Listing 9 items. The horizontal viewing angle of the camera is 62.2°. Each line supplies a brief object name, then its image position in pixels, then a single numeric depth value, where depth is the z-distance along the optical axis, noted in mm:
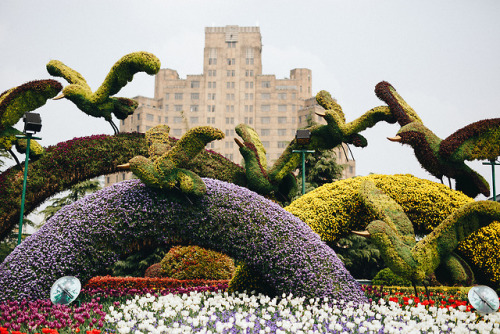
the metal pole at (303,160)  10629
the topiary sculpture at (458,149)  8766
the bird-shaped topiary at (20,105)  10055
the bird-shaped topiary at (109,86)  9906
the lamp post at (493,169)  10133
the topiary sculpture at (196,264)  12773
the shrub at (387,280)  12109
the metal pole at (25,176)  9375
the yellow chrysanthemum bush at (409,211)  8164
